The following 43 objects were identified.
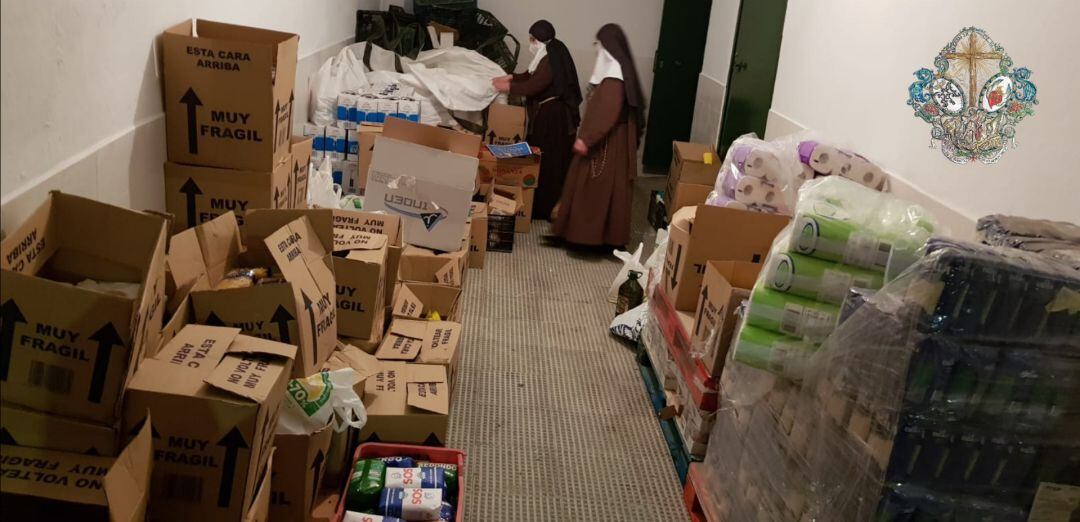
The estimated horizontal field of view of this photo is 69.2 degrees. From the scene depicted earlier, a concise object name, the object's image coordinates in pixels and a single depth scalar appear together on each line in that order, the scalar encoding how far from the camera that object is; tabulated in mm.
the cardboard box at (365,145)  3912
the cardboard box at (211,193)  1976
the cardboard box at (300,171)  2324
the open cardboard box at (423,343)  2412
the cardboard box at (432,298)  2773
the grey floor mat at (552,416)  2410
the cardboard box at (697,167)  4531
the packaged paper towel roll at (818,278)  1922
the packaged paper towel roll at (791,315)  1916
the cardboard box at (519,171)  4895
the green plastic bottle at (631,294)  3770
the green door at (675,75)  6402
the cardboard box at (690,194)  4016
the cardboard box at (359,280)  2227
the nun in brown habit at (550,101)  4930
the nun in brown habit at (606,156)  4367
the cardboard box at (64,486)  1127
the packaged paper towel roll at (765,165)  2863
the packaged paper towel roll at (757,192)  2865
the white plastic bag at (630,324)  3525
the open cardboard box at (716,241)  2686
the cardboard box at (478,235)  4129
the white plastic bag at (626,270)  3963
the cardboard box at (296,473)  1762
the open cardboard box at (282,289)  1748
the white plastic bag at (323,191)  2916
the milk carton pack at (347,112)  4020
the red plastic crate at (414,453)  2133
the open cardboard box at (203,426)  1362
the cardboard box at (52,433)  1180
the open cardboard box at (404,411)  2178
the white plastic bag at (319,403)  1775
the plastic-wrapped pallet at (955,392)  1432
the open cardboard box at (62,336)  1195
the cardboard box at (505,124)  4941
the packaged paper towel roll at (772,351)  1893
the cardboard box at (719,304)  2240
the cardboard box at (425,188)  3139
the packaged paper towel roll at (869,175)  2744
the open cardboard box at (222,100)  1908
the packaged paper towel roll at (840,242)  1900
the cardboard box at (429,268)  3143
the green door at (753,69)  4281
